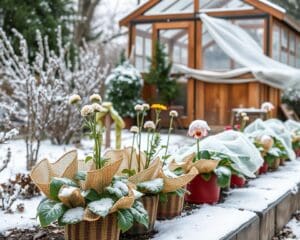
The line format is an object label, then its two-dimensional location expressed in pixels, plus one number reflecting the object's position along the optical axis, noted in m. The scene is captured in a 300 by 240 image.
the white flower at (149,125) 2.76
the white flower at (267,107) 5.16
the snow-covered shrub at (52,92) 4.88
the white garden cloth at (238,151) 3.41
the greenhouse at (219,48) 9.36
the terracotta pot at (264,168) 4.42
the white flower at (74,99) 2.43
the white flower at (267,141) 4.25
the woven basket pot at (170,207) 2.80
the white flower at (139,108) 2.69
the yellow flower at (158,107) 2.78
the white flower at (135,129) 2.80
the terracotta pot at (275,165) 4.62
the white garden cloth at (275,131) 4.66
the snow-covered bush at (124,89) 9.76
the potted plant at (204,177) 3.12
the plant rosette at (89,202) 2.14
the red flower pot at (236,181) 3.75
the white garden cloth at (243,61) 9.12
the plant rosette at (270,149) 4.26
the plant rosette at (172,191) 2.63
